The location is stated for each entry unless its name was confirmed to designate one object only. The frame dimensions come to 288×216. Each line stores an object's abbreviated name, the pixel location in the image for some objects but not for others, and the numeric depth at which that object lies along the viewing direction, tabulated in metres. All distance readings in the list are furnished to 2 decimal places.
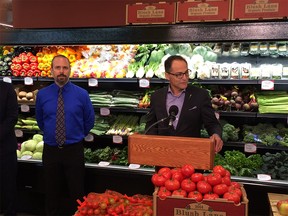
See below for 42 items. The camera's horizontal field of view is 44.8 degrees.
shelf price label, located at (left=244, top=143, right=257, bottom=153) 3.98
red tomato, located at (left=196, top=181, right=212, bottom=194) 2.18
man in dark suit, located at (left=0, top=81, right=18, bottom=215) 3.92
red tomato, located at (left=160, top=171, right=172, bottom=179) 2.30
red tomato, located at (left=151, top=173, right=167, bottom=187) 2.29
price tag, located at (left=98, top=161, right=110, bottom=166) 4.33
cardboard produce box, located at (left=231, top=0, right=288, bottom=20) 3.26
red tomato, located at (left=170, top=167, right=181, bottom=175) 2.31
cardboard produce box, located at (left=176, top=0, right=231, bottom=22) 3.40
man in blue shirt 3.74
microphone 2.45
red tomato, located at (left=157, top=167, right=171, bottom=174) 2.35
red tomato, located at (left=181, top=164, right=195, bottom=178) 2.27
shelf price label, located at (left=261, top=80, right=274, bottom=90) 3.80
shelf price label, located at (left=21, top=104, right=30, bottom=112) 4.76
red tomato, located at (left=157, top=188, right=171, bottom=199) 2.20
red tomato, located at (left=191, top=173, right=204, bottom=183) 2.24
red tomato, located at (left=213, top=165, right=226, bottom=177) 2.31
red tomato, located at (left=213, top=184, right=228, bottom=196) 2.17
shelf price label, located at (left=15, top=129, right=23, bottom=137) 4.94
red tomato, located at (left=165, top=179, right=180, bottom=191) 2.23
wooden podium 2.29
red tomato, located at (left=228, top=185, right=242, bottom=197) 2.17
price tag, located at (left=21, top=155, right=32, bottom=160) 4.58
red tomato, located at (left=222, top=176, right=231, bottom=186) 2.25
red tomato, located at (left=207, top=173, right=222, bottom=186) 2.21
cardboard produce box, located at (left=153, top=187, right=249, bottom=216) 2.10
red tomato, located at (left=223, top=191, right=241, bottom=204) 2.10
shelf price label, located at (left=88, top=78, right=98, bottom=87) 4.39
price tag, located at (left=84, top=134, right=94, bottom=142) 4.54
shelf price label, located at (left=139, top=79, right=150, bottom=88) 4.19
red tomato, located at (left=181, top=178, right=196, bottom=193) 2.21
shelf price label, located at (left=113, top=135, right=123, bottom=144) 4.42
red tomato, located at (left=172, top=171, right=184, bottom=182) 2.26
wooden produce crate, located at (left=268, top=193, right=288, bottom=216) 2.59
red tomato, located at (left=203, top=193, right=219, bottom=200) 2.14
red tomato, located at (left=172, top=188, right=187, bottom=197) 2.19
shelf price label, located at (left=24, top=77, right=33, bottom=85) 4.63
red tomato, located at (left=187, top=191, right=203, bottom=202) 2.14
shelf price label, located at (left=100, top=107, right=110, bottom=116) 4.47
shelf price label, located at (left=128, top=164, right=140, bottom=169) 4.20
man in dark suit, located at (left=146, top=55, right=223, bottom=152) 3.01
